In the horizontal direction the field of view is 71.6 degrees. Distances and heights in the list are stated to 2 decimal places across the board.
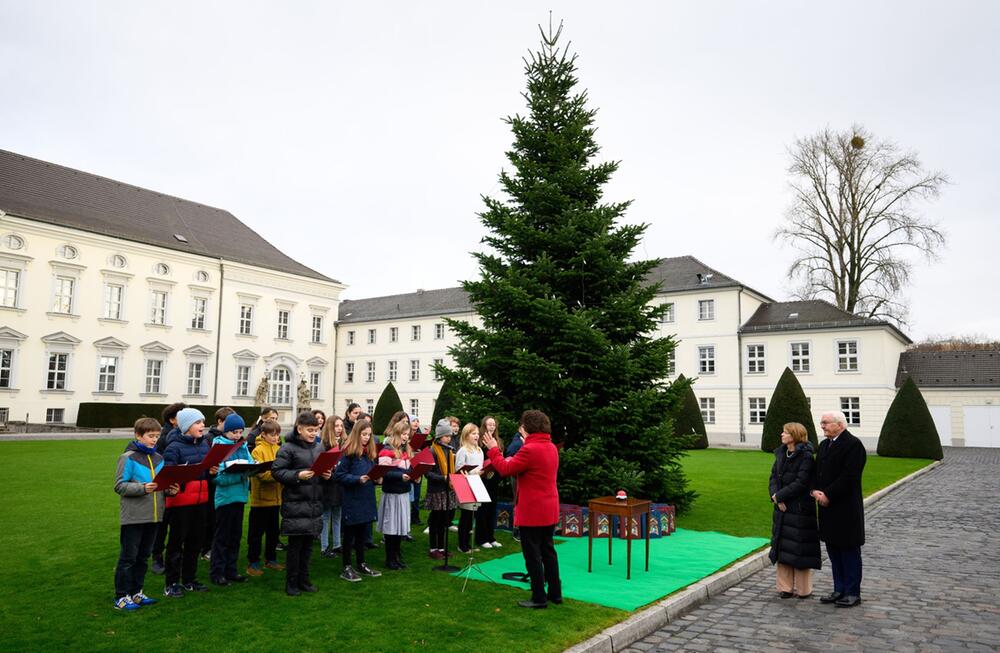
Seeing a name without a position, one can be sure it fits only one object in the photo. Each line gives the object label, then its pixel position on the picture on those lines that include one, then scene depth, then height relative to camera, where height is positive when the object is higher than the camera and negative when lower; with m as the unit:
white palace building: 35.91 +4.07
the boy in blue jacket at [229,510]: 7.35 -1.22
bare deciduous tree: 38.50 +10.54
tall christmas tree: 11.35 +1.38
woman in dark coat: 7.37 -1.19
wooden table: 8.08 -1.23
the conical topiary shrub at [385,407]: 37.56 -0.43
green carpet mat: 7.43 -2.02
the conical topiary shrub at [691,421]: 32.66 -0.76
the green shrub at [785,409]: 30.03 -0.10
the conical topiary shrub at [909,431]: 28.73 -0.87
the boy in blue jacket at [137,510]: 6.31 -1.07
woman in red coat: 6.64 -0.94
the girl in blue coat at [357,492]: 7.62 -1.03
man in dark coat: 7.18 -1.04
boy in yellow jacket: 7.87 -1.18
